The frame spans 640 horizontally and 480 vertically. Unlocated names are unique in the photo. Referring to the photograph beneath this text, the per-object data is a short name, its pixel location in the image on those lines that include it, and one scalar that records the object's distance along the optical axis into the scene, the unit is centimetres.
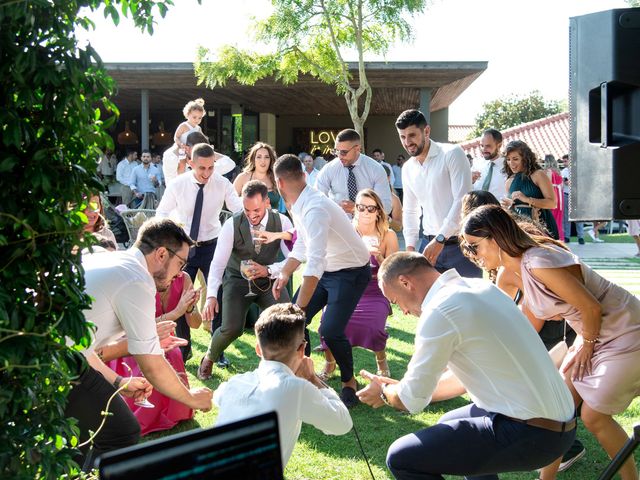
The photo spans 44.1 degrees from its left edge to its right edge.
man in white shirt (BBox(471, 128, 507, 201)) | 962
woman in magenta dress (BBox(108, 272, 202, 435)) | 586
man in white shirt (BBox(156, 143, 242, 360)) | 836
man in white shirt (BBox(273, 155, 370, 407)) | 639
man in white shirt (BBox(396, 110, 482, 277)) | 756
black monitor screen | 150
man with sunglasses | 889
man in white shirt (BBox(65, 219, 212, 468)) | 402
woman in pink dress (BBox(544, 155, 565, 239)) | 1164
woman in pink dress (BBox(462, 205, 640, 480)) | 434
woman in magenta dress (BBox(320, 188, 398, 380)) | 739
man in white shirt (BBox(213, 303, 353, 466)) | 369
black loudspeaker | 334
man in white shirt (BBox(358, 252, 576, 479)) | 371
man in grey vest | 730
